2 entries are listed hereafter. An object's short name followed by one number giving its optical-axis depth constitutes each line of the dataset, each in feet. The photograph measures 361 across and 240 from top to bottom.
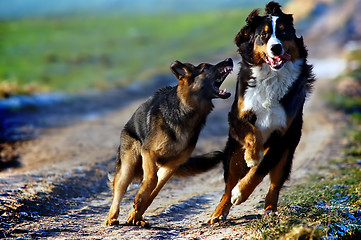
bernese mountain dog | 37.35
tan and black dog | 38.78
